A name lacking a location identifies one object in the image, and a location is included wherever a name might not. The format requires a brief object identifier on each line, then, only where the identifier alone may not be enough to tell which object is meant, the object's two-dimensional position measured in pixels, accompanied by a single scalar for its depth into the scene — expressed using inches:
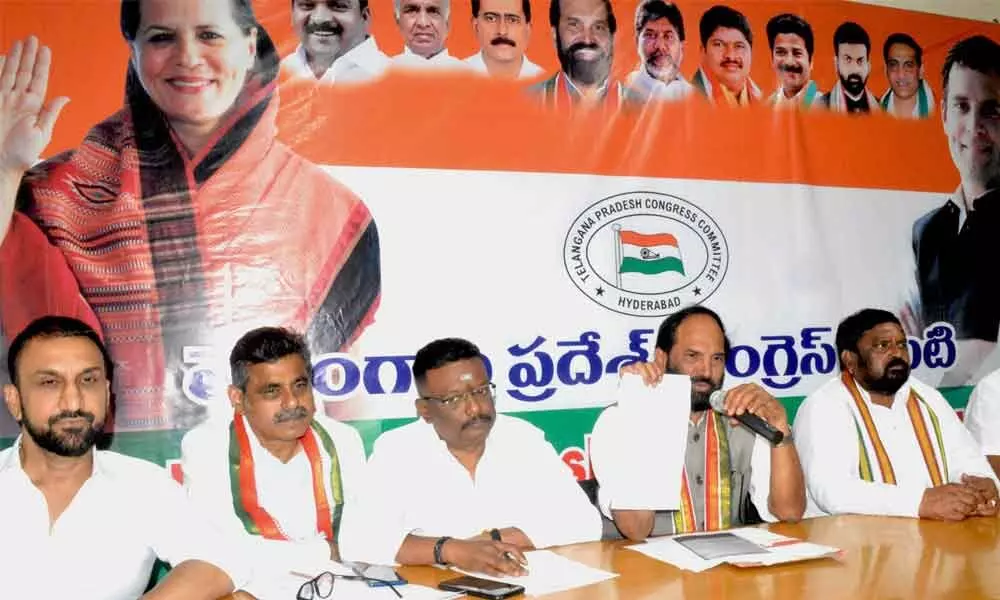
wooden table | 83.1
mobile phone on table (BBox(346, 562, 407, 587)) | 87.0
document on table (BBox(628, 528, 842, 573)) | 91.7
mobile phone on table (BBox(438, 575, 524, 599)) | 82.8
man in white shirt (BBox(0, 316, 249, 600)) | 88.7
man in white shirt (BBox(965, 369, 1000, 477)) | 155.0
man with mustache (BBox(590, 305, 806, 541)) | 117.9
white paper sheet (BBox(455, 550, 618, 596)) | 85.7
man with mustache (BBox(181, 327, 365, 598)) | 114.7
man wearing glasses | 111.1
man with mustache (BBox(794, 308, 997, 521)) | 127.4
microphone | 108.8
